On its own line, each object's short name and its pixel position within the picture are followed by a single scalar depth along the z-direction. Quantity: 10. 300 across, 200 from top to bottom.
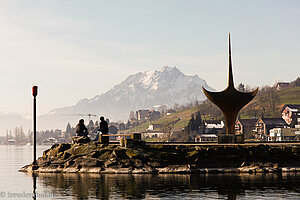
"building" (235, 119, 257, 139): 191.38
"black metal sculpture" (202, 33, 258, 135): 62.44
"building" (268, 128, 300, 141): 156.38
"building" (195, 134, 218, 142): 188.88
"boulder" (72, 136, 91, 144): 59.00
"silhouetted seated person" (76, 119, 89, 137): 59.19
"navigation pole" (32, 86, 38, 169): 58.28
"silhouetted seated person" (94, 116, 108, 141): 57.94
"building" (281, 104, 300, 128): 187.80
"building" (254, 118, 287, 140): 183.75
